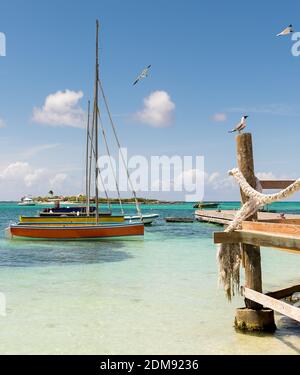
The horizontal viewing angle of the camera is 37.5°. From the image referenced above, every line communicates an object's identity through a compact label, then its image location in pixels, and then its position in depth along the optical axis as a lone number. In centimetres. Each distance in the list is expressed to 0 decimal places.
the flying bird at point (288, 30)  1286
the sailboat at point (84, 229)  3152
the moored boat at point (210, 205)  10644
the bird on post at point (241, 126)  884
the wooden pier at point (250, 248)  796
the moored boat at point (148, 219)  5416
